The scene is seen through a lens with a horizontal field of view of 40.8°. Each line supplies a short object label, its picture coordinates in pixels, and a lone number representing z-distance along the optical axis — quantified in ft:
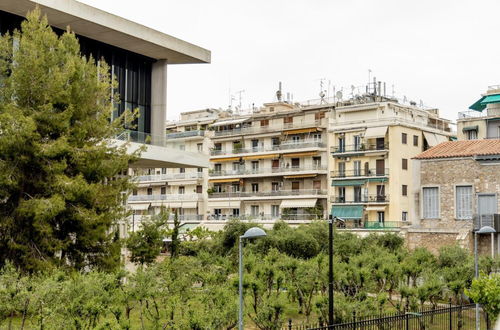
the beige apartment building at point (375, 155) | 192.54
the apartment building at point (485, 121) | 185.37
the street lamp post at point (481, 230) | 70.60
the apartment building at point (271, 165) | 209.97
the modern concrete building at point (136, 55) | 93.15
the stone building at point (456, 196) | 118.52
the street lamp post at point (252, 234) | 49.91
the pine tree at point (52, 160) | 71.20
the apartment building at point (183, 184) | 239.30
